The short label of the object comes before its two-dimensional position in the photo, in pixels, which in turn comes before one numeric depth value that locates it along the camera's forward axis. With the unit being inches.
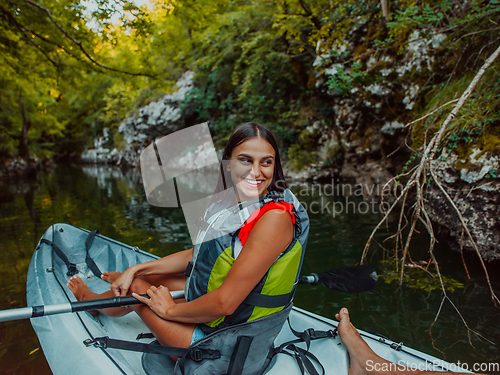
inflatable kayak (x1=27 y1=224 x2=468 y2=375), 65.5
